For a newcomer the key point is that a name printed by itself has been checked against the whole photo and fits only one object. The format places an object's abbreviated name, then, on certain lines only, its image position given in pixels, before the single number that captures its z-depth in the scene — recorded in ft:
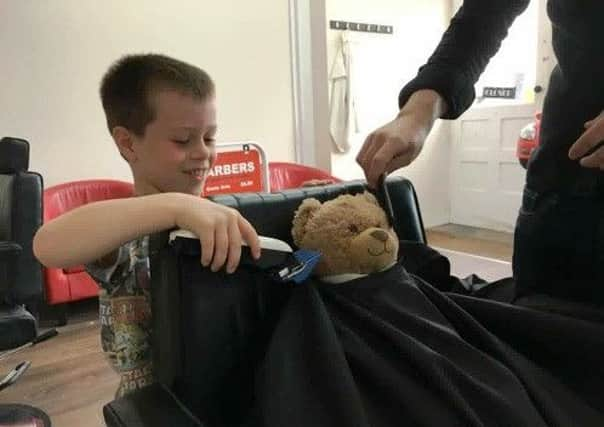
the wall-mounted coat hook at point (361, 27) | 13.25
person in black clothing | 2.44
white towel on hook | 13.34
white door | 13.38
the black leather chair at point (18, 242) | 5.09
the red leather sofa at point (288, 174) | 9.96
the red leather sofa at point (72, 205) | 8.55
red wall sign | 8.34
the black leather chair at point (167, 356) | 2.08
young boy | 2.10
